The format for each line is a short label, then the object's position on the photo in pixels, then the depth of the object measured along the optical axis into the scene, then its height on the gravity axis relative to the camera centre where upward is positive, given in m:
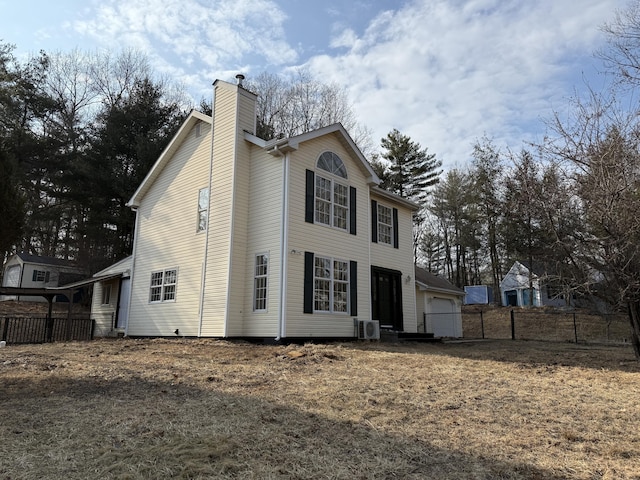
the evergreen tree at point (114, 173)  26.78 +8.63
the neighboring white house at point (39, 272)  29.30 +3.20
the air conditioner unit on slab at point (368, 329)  13.27 -0.14
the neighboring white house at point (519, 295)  32.28 +2.25
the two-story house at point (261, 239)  12.24 +2.49
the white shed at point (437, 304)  18.34 +0.86
